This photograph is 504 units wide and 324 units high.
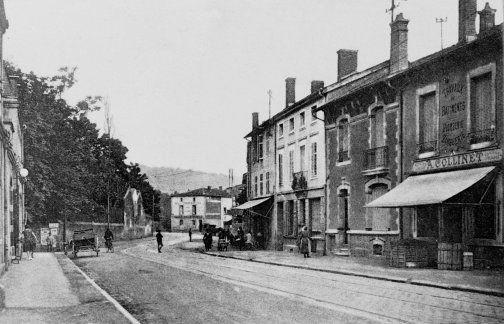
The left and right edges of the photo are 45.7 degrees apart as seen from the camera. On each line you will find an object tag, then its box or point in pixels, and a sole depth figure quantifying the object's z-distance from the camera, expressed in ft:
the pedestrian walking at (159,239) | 120.06
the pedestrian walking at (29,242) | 98.94
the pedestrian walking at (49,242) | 131.71
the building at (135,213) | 230.89
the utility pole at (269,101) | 149.57
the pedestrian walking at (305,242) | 88.33
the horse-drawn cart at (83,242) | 105.70
